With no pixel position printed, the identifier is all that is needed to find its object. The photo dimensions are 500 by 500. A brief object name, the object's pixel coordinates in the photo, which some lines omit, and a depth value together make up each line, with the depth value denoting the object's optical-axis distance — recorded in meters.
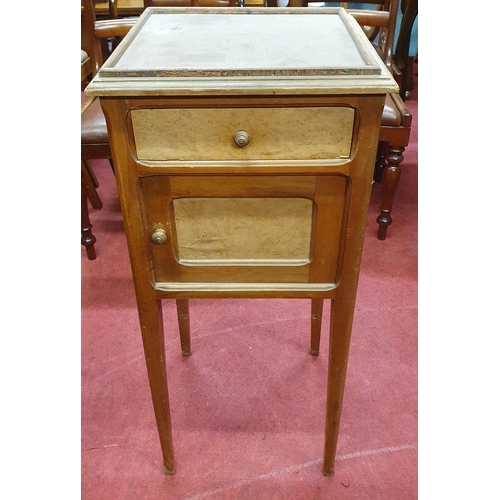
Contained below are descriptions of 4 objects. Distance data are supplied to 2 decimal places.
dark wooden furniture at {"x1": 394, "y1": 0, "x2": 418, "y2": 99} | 2.40
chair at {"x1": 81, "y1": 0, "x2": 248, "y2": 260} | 1.53
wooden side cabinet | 0.69
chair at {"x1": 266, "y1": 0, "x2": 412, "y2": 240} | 1.60
